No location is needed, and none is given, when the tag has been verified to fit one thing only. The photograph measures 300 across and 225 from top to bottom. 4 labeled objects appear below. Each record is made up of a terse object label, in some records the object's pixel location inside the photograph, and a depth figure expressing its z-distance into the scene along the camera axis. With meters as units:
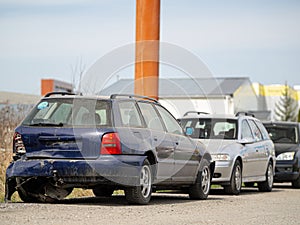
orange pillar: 18.72
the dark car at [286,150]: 19.98
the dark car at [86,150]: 11.02
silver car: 16.05
